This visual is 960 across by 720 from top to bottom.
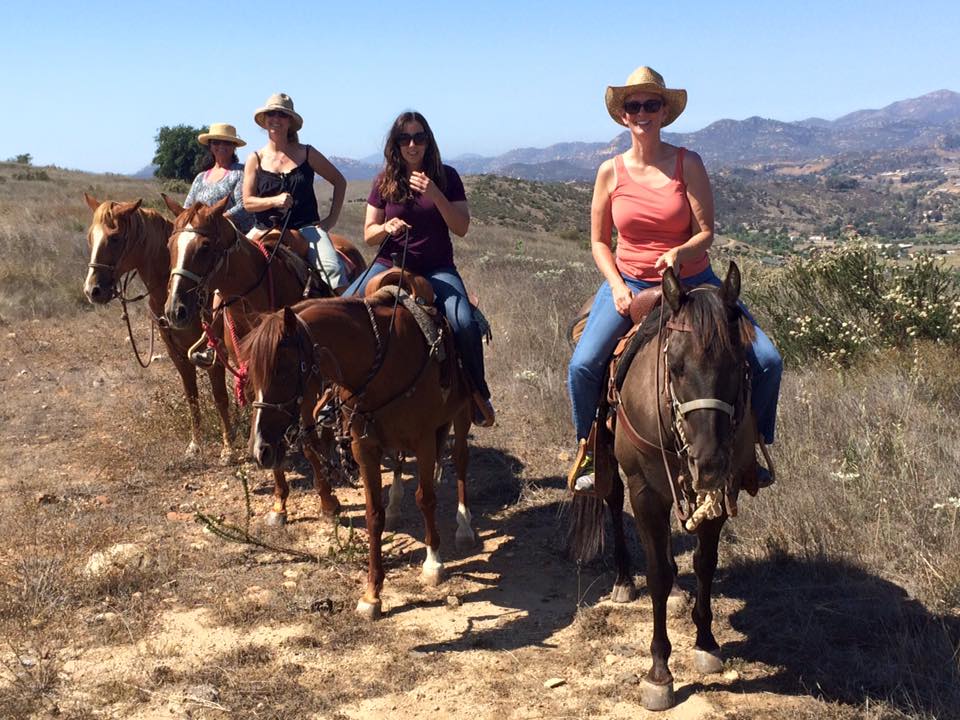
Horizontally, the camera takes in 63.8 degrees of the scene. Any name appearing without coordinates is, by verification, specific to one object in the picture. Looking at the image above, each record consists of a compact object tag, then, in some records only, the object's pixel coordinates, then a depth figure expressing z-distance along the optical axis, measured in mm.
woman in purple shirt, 5340
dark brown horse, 3164
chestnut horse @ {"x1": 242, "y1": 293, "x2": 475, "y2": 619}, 3973
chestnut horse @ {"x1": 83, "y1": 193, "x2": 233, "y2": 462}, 6734
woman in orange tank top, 4301
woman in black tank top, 6742
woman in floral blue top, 7496
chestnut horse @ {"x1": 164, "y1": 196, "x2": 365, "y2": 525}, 5754
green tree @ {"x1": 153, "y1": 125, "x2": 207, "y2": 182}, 52469
